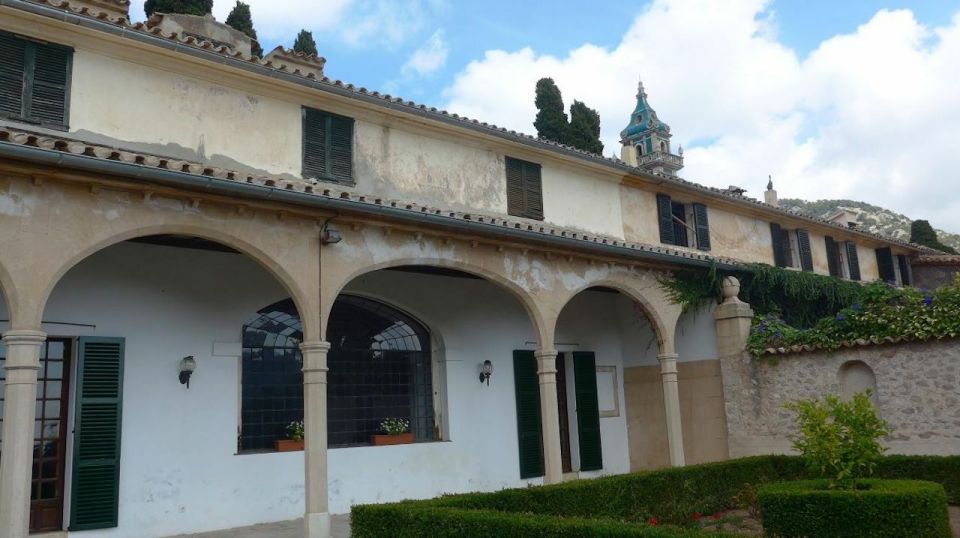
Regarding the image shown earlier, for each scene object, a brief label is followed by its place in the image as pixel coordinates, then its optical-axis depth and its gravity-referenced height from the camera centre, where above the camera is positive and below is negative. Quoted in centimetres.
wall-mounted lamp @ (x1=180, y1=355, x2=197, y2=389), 1091 +81
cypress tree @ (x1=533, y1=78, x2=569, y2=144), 2444 +898
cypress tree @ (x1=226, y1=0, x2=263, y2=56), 1800 +903
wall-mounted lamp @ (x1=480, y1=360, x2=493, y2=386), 1459 +80
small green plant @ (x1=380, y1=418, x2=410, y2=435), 1324 -12
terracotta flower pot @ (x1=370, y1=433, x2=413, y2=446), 1301 -33
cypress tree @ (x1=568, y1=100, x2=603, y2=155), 2420 +842
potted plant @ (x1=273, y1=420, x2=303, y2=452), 1190 -25
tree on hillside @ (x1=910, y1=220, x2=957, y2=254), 3191 +623
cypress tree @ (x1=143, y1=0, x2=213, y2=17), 1587 +825
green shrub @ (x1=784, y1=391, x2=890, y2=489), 845 -41
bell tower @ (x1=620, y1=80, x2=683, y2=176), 6012 +2050
